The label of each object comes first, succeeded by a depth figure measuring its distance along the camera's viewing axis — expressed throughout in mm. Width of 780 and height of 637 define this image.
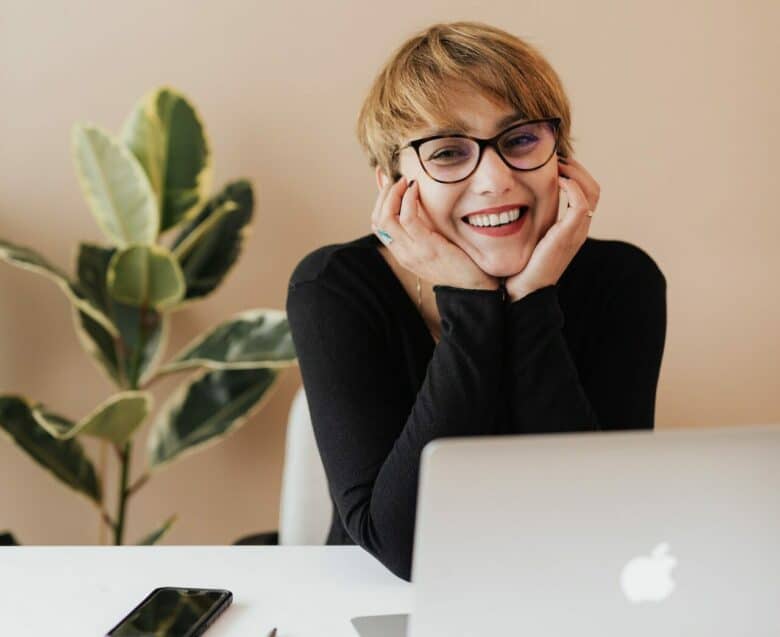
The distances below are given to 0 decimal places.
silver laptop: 724
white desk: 987
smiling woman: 1202
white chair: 1515
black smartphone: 939
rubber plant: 1946
